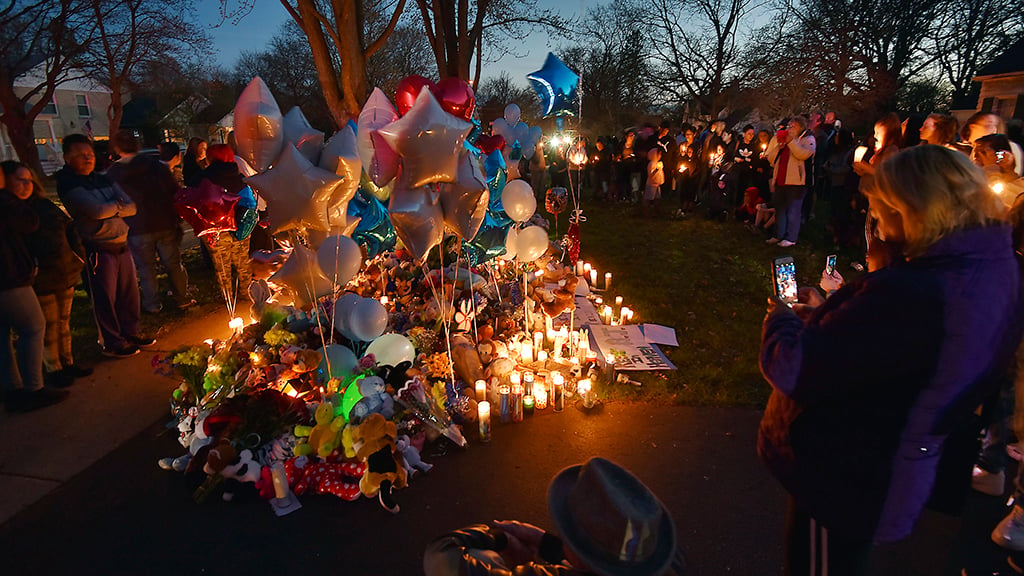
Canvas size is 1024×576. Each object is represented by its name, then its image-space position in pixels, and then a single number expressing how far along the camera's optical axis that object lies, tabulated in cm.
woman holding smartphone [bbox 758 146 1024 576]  133
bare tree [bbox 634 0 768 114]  2380
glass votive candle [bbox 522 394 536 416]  382
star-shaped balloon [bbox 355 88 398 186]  299
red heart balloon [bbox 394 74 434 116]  340
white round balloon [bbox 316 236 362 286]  321
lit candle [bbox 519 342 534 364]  435
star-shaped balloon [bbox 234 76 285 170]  301
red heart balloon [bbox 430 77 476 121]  343
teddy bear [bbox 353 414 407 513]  294
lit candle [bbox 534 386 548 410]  391
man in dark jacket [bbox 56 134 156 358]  434
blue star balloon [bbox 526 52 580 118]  664
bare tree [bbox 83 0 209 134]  1395
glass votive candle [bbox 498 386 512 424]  374
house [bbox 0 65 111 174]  3075
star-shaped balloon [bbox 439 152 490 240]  313
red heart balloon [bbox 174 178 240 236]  428
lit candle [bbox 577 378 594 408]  392
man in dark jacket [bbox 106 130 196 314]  520
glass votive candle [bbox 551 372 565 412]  393
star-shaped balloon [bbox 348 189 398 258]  385
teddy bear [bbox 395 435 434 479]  320
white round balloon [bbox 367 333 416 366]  379
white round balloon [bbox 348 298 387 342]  355
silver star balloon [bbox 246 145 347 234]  292
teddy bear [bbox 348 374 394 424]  324
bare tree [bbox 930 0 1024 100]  2052
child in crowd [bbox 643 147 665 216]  1051
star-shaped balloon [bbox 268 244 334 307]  336
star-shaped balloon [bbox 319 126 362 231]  306
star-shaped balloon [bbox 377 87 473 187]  279
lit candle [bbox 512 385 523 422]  373
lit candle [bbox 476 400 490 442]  349
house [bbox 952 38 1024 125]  1648
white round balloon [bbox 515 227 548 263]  466
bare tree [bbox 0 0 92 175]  1129
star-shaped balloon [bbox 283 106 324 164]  316
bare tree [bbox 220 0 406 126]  803
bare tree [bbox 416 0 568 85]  984
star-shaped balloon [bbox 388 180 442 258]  300
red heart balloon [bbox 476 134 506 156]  462
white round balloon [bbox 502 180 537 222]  451
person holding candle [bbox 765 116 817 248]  750
